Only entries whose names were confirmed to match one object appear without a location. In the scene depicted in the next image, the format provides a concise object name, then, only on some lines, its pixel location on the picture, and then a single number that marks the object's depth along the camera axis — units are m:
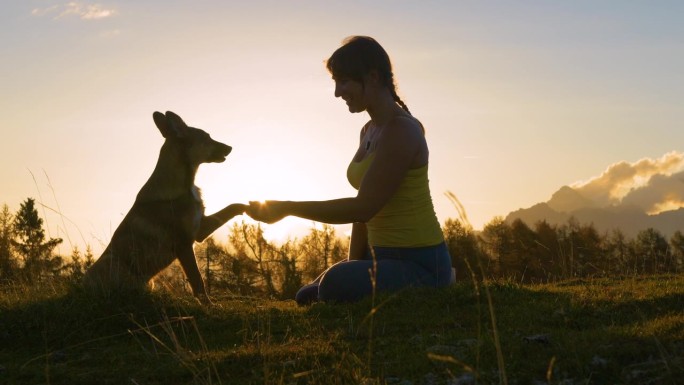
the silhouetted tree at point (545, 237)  16.68
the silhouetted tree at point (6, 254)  10.24
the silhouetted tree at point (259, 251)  15.10
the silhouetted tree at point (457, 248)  14.64
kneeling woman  5.65
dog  7.61
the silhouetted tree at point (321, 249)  17.59
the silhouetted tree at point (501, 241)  15.82
